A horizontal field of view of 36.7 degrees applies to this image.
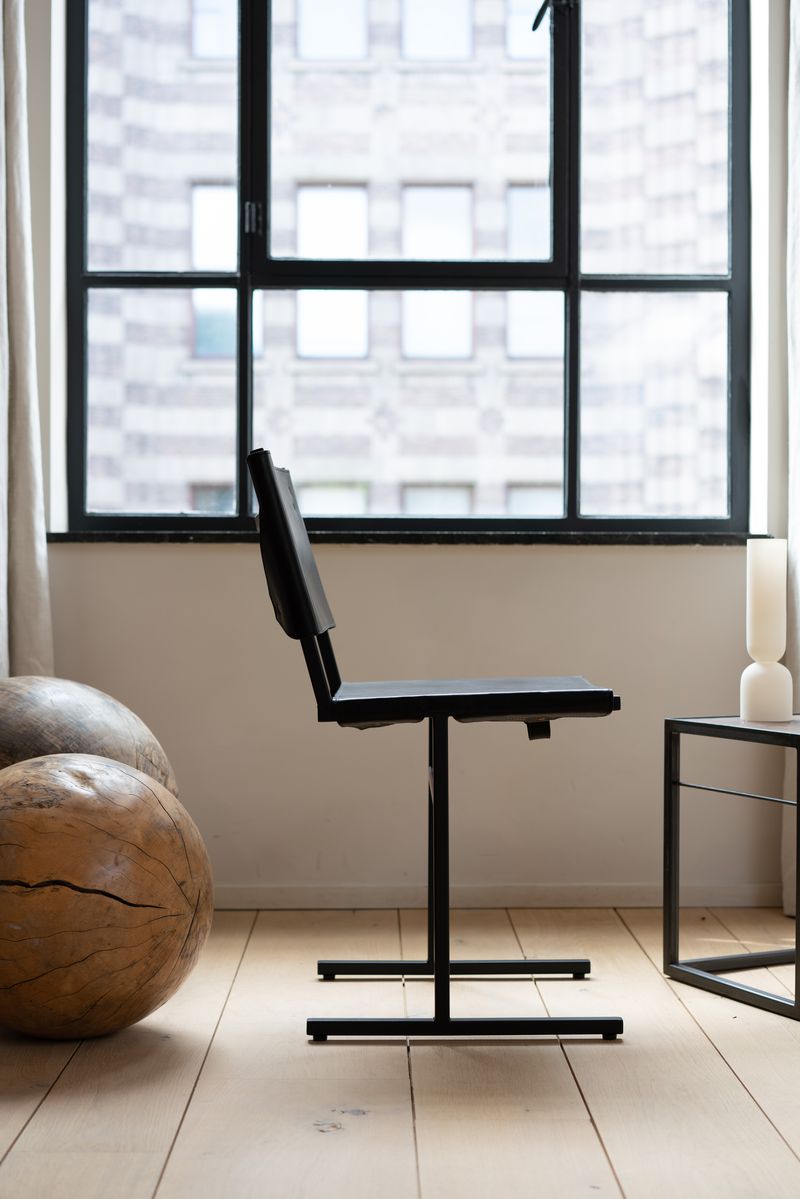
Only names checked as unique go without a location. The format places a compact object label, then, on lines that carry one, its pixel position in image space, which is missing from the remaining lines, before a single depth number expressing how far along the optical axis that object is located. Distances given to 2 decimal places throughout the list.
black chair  1.84
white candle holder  2.21
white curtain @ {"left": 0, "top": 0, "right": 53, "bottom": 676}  2.58
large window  2.88
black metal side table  2.09
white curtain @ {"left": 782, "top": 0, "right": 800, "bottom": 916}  2.67
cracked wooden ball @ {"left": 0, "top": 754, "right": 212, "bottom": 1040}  1.75
